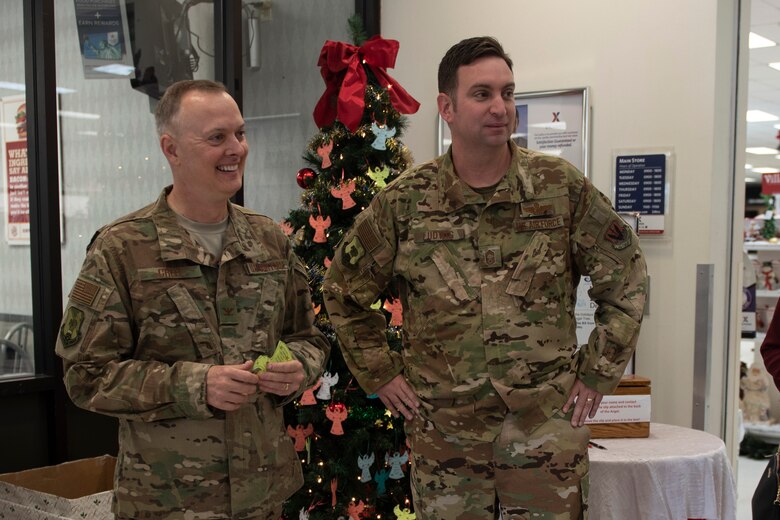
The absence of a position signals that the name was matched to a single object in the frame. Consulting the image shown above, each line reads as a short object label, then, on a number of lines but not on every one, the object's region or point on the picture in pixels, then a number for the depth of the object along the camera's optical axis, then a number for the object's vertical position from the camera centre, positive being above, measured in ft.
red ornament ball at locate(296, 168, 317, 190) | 9.05 +0.54
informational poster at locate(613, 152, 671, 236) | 10.07 +0.47
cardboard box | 6.63 -2.69
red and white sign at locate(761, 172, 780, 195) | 18.69 +0.97
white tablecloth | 7.51 -2.81
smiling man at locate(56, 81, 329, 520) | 4.70 -0.85
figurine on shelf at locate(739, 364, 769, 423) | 16.39 -4.06
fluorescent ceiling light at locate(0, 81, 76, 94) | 8.09 +1.50
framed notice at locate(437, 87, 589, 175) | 10.80 +1.51
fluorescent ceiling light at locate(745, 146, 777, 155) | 36.26 +3.79
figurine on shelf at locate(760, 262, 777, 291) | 17.13 -1.34
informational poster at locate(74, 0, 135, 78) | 9.01 +2.33
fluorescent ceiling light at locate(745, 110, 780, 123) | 26.94 +4.11
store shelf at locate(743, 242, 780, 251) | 16.81 -0.58
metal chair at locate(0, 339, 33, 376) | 8.02 -1.60
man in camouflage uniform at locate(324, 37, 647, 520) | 5.41 -0.70
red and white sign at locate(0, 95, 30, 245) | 8.11 +0.53
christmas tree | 8.66 -0.94
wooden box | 8.46 -2.29
